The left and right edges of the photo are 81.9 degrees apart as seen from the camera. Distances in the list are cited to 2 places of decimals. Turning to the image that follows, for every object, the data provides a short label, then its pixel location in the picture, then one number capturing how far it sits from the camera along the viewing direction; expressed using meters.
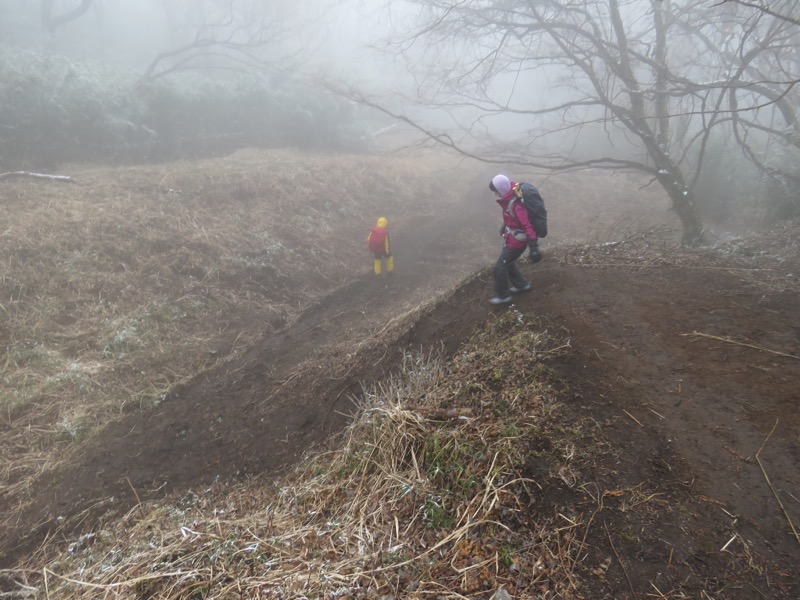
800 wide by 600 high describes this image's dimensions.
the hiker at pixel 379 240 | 10.49
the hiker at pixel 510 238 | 5.60
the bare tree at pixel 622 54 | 10.40
